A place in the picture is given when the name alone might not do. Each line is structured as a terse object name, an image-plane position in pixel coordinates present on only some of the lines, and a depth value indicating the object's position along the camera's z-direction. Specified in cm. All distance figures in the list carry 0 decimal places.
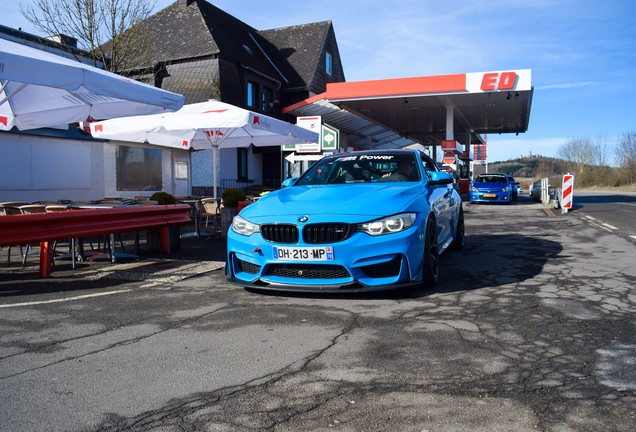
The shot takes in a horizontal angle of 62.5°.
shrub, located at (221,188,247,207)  1162
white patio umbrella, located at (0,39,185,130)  621
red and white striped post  1825
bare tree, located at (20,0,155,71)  1603
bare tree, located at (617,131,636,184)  6350
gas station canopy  2323
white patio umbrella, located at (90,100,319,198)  1037
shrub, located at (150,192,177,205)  1093
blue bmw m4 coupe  490
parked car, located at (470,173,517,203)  2462
